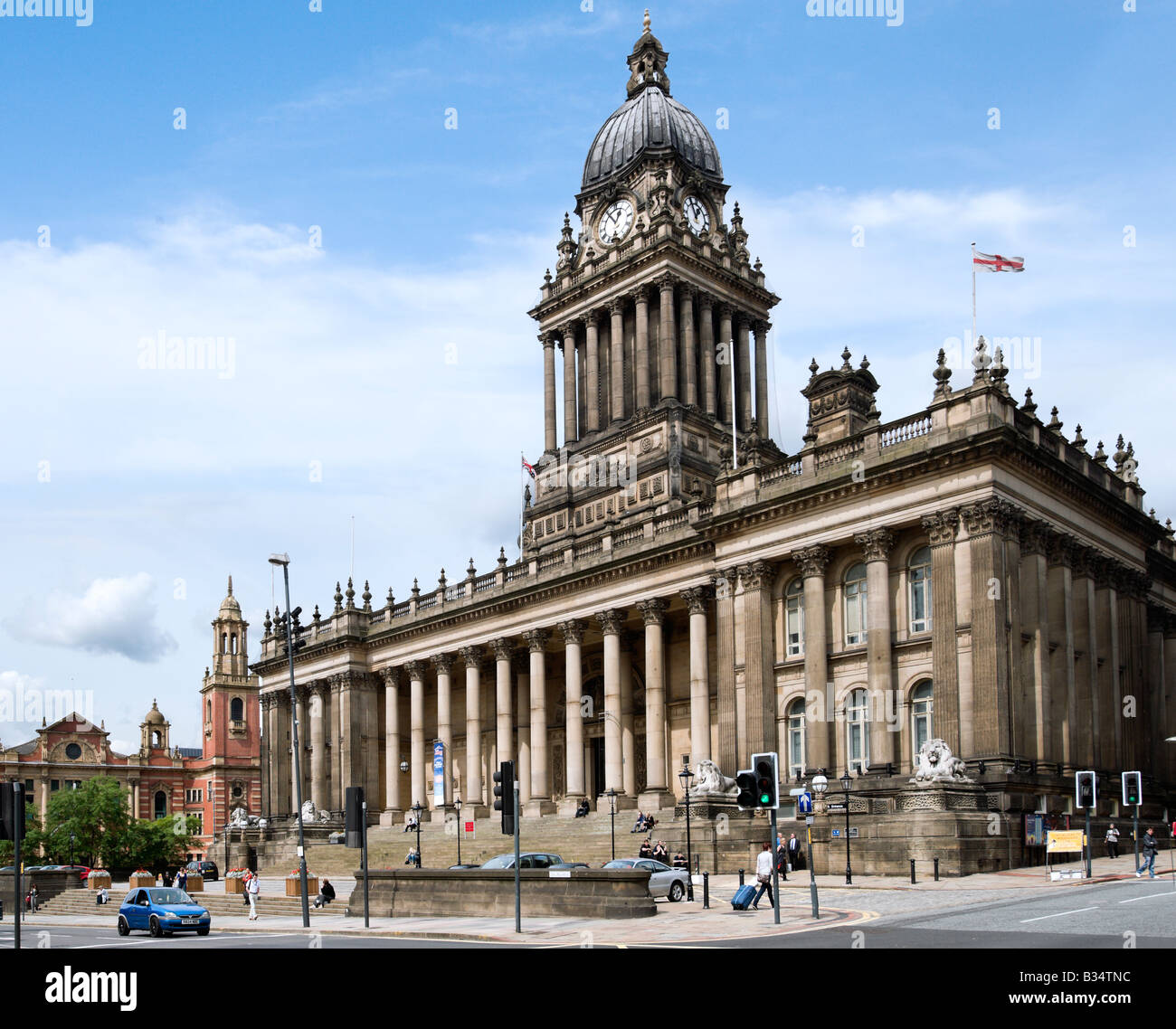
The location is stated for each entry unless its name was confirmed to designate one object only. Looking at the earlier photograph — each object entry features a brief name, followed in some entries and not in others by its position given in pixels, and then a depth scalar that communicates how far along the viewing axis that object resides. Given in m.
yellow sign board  38.12
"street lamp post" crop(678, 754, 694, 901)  36.50
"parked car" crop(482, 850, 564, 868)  40.47
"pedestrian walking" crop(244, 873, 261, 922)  43.09
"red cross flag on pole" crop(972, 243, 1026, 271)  49.72
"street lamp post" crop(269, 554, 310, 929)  36.75
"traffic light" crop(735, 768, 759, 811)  27.08
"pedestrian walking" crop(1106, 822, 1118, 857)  47.00
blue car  35.50
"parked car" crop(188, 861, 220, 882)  71.38
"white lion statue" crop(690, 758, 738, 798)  52.50
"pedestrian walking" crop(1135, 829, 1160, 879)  37.10
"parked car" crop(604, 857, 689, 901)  37.22
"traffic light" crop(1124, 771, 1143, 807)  38.66
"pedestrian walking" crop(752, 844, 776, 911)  32.66
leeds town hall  47.31
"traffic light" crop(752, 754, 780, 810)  27.06
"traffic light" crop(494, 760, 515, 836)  29.97
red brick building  136.25
